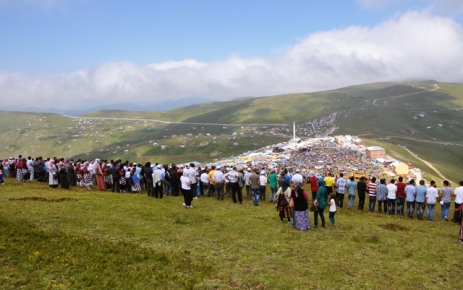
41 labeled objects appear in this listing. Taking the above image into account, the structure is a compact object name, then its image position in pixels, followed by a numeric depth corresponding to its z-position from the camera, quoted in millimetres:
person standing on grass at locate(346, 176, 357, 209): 25984
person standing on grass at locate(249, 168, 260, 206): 26000
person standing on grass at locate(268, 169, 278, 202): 27453
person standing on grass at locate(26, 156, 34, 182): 31969
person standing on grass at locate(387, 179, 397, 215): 24562
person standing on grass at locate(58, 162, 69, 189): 28312
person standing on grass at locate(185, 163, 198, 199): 25031
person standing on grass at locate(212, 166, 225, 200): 26828
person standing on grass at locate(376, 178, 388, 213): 24906
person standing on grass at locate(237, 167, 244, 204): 26266
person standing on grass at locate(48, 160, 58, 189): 28609
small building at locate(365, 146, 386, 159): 129000
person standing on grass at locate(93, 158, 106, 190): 28941
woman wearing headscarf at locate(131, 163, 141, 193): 28484
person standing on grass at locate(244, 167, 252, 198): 27594
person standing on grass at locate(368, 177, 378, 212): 25094
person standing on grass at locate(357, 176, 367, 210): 25516
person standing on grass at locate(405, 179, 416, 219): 23688
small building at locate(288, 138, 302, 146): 155500
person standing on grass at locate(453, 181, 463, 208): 20970
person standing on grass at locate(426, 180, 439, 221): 22984
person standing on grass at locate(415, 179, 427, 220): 23253
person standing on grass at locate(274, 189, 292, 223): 19875
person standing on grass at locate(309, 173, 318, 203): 25672
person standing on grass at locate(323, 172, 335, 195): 25531
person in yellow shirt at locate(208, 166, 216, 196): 27844
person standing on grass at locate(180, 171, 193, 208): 22203
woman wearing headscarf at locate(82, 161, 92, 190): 29862
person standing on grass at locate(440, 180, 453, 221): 22688
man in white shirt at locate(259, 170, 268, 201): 26859
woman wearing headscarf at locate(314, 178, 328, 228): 18656
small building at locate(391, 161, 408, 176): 105556
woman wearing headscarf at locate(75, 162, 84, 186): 30770
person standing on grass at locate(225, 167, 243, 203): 25472
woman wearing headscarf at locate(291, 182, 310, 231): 18016
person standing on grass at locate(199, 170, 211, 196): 28281
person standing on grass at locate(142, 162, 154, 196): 26484
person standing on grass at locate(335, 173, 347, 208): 25688
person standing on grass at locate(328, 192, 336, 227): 19102
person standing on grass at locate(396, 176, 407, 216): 24341
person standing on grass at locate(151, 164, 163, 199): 25125
